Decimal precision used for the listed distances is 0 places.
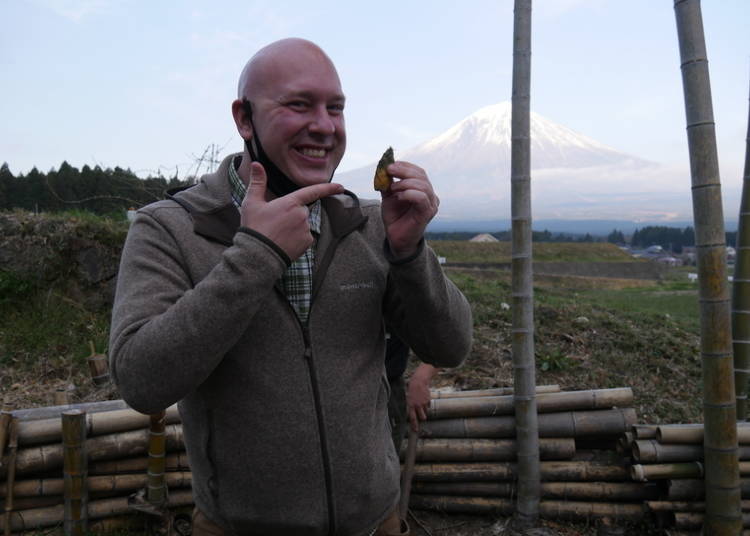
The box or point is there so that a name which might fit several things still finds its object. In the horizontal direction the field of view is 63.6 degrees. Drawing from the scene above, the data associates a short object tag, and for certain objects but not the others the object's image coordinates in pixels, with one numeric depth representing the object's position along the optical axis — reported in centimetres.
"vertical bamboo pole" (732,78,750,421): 408
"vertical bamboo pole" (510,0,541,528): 390
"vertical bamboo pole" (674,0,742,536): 345
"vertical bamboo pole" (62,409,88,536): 397
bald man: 161
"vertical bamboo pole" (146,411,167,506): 409
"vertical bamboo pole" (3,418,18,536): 397
